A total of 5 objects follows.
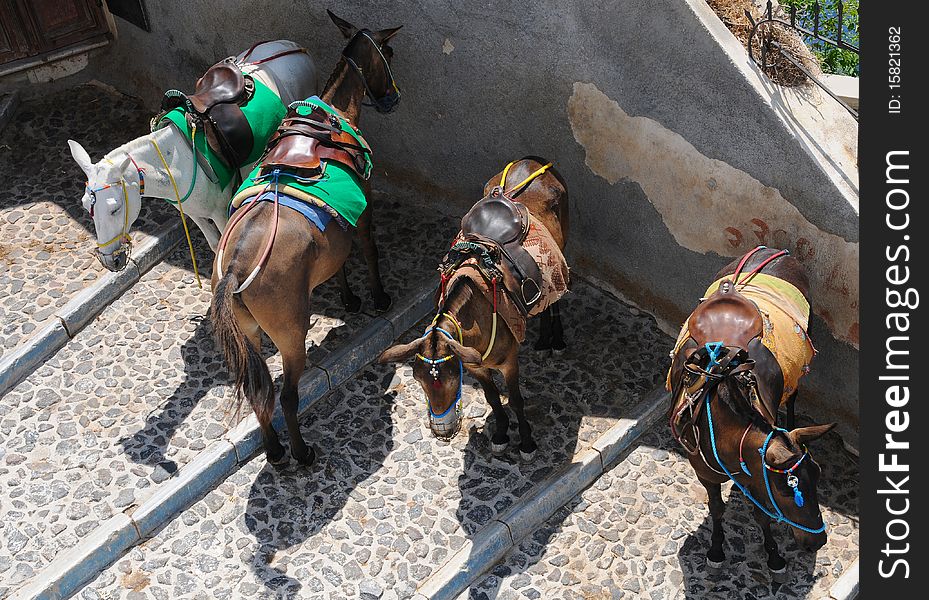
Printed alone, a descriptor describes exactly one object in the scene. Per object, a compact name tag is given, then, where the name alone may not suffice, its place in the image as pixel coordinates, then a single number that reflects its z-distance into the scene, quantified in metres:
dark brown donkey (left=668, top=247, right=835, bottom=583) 6.37
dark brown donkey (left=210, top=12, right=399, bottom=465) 7.37
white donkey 8.02
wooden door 11.05
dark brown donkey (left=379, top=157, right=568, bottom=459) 7.07
